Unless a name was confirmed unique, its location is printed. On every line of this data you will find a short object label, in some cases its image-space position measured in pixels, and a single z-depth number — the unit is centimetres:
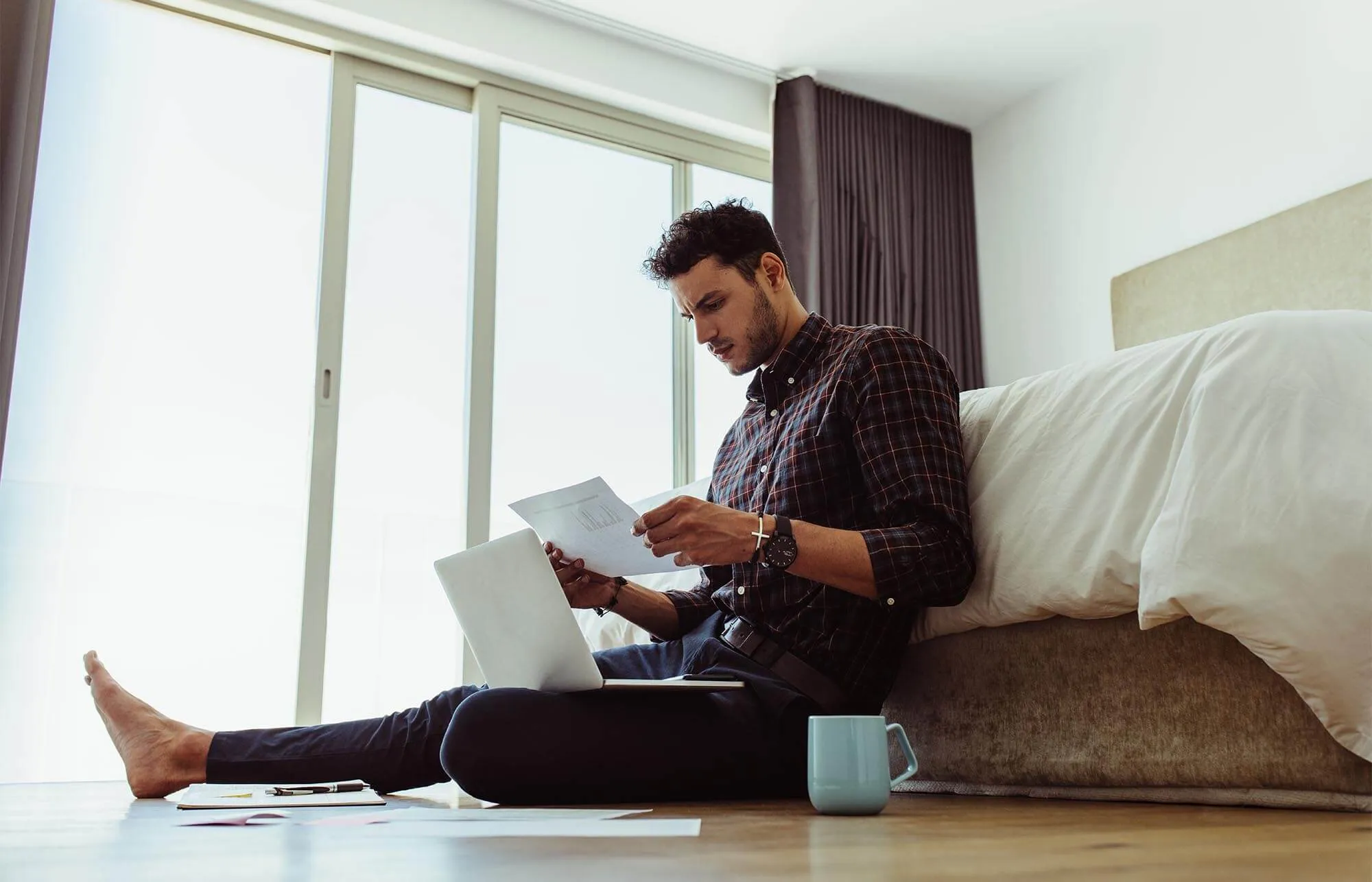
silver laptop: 140
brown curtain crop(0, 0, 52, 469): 270
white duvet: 111
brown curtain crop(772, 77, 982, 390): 380
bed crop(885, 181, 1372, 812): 118
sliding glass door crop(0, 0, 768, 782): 282
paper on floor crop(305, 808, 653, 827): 112
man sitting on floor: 137
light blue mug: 115
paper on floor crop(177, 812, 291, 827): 111
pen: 141
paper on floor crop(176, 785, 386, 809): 131
